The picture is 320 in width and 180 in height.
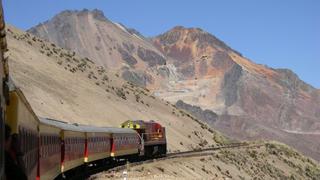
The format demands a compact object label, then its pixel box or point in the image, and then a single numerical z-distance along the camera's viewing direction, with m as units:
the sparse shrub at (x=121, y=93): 90.81
